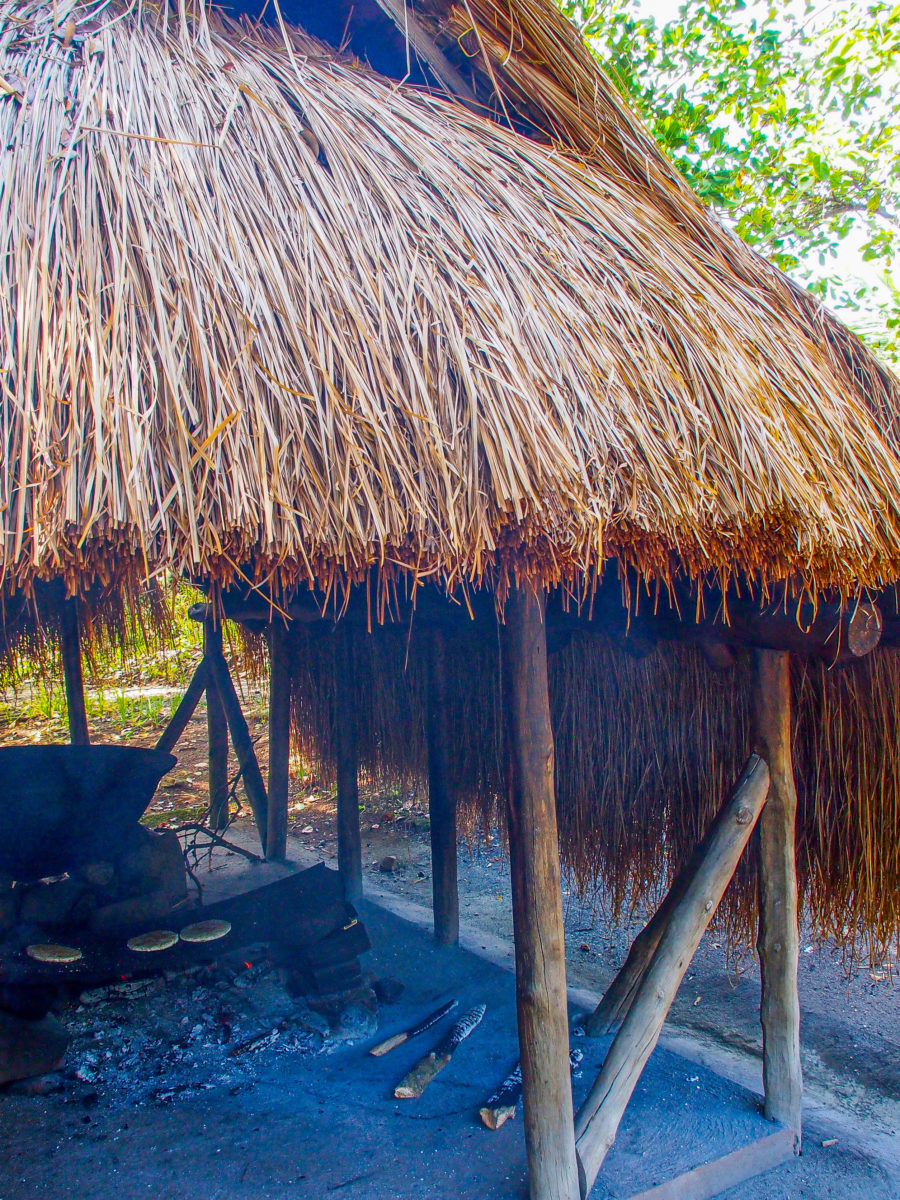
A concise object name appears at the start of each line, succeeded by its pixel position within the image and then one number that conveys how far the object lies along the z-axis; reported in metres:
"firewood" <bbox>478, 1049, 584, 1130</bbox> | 2.21
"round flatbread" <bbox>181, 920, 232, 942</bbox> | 2.85
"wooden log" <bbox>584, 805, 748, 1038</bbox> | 2.33
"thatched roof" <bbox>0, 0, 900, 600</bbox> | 1.34
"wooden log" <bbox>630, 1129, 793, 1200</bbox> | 1.97
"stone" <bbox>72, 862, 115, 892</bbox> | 3.01
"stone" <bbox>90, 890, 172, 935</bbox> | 2.92
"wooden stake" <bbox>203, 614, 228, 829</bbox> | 5.16
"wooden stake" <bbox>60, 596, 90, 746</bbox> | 4.30
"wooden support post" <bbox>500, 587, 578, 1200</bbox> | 1.83
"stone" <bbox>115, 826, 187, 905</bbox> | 3.13
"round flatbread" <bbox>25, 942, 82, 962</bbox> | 2.64
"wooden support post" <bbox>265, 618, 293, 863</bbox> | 4.38
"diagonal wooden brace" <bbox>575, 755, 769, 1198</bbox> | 1.97
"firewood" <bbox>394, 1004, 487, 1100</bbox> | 2.37
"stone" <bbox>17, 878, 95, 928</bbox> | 2.88
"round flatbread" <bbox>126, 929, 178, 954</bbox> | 2.77
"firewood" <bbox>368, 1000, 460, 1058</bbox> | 2.63
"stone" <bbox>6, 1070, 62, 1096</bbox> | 2.37
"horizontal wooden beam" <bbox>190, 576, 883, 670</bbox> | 2.08
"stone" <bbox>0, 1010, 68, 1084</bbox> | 2.36
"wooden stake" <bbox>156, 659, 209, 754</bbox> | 4.63
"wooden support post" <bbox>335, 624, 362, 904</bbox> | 3.98
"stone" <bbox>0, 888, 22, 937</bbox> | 2.81
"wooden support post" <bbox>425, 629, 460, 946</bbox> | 3.41
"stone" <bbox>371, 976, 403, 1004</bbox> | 2.98
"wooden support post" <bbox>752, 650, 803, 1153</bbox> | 2.32
